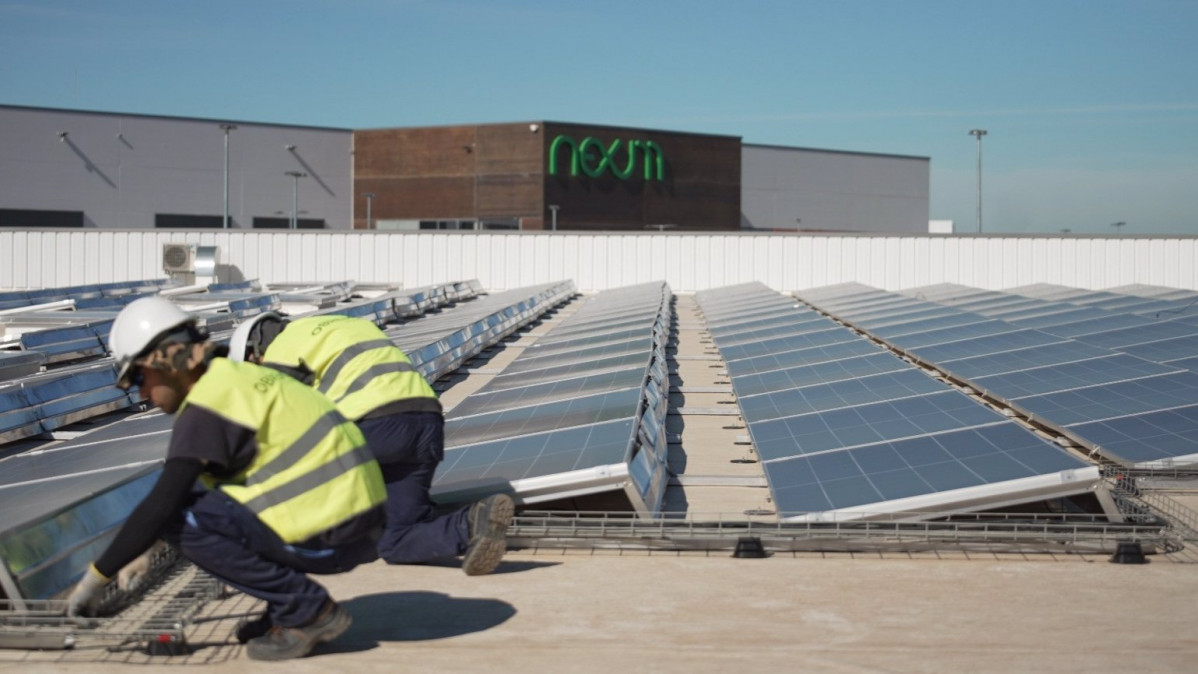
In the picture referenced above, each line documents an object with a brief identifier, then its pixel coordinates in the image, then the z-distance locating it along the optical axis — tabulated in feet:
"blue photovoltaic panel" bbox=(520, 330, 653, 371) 51.13
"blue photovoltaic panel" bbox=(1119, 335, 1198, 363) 53.16
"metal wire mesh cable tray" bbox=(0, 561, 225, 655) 20.01
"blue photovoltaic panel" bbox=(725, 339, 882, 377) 50.85
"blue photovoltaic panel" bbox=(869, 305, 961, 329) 71.28
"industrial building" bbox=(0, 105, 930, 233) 202.39
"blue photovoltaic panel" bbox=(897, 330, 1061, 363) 53.11
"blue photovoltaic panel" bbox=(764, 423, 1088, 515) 27.20
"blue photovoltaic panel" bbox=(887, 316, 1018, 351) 58.34
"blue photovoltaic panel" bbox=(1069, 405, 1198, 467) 34.60
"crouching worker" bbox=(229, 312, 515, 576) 24.84
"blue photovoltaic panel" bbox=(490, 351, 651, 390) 45.29
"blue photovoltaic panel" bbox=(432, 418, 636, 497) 28.19
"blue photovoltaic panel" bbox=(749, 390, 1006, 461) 32.07
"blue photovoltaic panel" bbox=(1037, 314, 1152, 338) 63.67
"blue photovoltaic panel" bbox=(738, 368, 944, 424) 38.17
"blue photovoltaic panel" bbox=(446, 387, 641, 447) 33.45
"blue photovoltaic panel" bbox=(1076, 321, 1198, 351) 58.08
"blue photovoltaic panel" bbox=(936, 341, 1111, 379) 47.91
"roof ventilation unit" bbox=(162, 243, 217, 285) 130.72
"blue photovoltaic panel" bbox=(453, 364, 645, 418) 39.19
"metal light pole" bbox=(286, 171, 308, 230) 188.18
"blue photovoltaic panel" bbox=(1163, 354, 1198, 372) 49.48
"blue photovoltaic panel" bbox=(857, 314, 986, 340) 64.59
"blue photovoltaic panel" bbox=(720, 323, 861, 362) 57.52
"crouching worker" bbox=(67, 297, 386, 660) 18.62
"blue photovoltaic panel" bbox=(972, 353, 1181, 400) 42.91
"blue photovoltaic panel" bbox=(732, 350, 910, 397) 44.39
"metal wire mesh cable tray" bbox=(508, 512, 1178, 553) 26.58
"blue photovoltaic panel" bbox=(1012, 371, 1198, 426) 38.50
